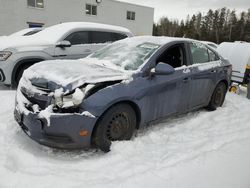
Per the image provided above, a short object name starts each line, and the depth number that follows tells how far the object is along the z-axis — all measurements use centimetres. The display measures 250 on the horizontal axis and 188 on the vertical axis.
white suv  415
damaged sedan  214
